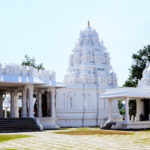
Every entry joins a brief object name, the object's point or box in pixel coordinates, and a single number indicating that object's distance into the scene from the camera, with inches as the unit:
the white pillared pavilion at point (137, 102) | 1093.8
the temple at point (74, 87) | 1090.5
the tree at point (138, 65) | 1920.5
